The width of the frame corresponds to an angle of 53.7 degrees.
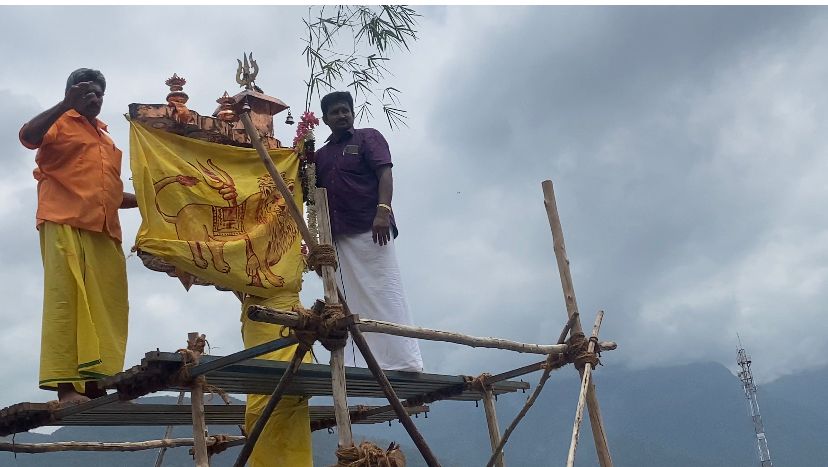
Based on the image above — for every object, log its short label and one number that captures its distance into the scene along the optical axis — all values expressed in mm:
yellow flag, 5438
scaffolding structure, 4617
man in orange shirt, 5109
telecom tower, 51794
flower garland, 6271
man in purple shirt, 6086
